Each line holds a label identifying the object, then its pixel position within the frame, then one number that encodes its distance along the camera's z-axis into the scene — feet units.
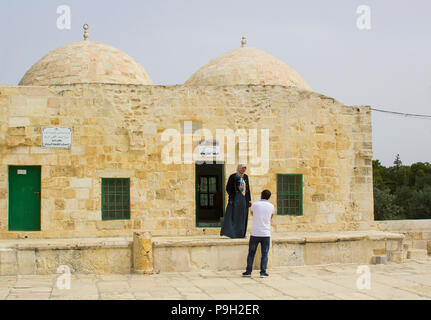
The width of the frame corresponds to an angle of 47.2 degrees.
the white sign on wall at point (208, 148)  39.60
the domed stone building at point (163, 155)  37.29
